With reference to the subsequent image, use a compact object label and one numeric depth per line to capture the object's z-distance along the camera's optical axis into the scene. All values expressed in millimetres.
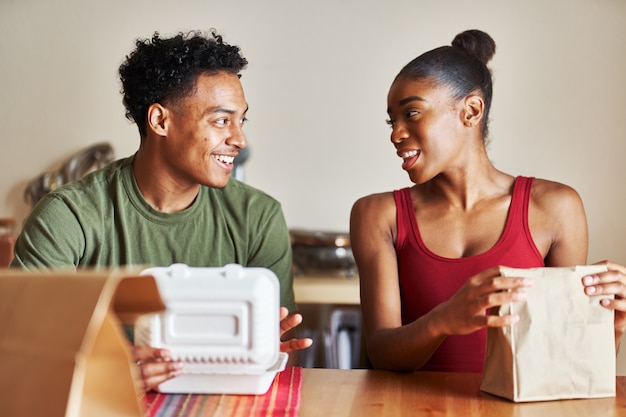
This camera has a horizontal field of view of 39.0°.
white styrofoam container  1213
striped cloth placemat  1237
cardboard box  838
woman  1749
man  1854
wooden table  1259
